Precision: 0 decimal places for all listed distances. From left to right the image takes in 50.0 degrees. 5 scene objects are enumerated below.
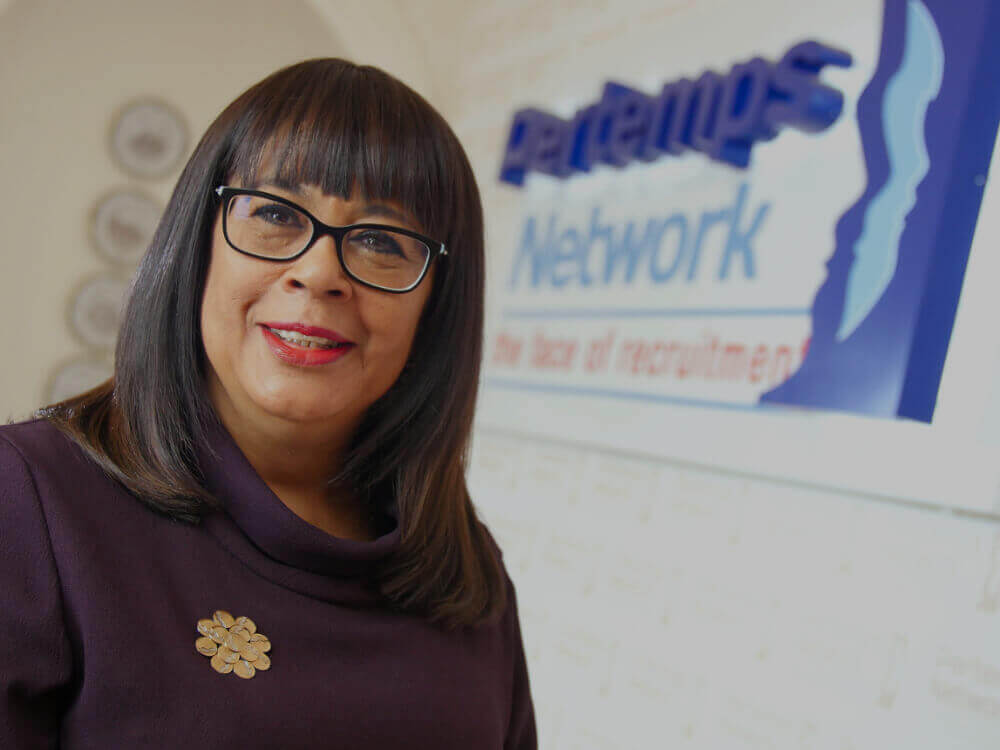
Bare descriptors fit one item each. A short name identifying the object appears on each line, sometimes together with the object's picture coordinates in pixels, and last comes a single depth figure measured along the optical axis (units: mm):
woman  1229
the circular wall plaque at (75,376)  5375
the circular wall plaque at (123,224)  5473
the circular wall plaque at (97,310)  5434
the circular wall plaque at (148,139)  5516
